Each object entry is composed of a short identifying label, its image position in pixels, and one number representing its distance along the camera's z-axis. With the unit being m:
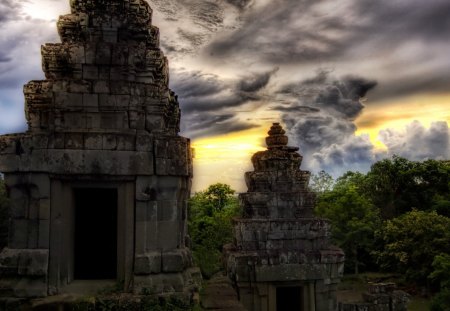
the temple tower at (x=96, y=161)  6.59
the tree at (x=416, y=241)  23.72
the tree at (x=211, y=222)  19.46
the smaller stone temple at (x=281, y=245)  13.59
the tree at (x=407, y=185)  33.50
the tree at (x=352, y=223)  29.25
